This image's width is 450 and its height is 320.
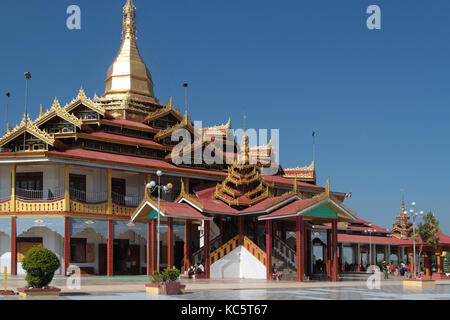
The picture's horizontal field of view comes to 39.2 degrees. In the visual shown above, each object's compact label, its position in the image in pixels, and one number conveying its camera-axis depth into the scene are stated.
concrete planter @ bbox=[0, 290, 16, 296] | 22.48
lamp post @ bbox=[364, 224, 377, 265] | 58.06
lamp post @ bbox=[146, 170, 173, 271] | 26.73
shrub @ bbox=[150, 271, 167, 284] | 23.86
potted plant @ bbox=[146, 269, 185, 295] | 23.55
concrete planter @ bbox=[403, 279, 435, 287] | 31.39
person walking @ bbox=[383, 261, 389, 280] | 41.94
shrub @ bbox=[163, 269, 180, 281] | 23.73
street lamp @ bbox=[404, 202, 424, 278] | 33.94
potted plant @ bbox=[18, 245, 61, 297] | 21.75
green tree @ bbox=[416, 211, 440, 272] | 41.75
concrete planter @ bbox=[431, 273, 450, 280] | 48.36
